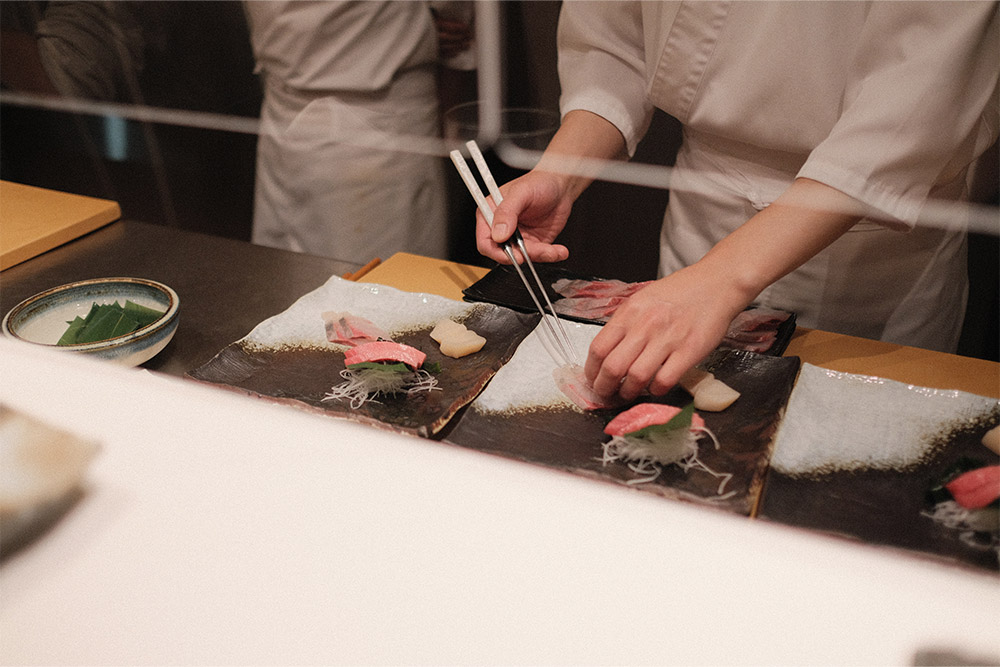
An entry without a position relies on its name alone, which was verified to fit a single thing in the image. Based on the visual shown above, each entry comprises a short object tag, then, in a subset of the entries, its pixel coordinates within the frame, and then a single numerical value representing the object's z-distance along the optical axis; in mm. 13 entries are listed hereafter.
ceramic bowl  1061
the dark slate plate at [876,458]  814
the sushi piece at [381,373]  1101
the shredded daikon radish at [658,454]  939
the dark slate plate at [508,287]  1389
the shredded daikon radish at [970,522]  778
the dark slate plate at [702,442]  909
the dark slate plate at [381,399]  1075
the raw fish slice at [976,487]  780
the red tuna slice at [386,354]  1107
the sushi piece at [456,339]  1222
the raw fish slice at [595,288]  1392
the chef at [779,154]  934
